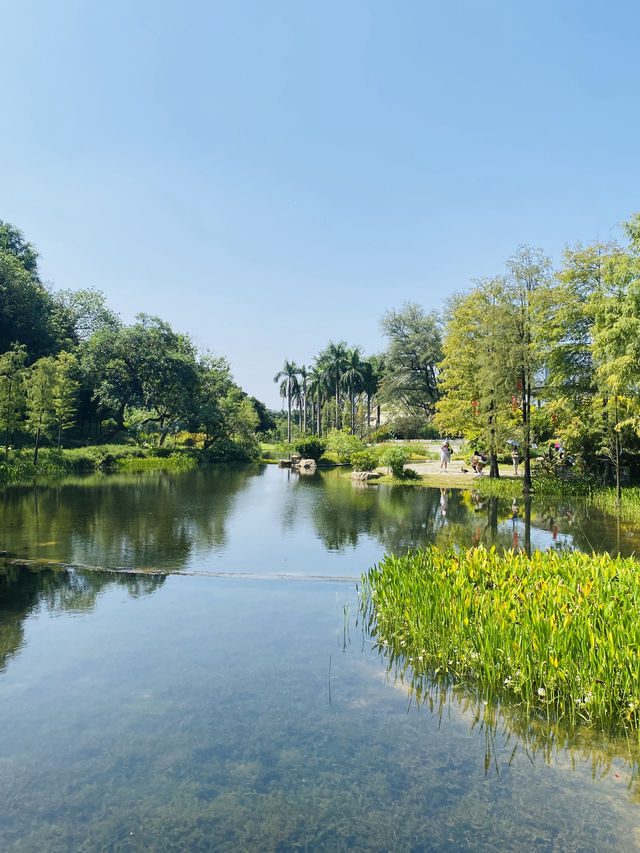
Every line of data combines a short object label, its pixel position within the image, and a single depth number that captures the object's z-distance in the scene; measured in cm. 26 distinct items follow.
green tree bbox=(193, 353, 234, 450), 5788
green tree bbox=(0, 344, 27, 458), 3612
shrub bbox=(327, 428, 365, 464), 5222
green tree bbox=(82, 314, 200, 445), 5422
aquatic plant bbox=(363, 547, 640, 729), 590
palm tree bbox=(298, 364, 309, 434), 8204
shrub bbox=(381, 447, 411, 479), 3547
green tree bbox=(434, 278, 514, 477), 2603
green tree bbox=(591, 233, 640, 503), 1684
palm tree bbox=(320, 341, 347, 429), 7581
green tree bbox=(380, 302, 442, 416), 7131
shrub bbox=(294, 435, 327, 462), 5356
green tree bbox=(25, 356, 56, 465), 3800
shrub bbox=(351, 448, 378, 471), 3884
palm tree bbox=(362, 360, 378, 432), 7612
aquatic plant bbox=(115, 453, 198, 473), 4681
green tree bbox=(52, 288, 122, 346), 6084
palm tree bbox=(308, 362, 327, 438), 7793
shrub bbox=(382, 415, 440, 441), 6750
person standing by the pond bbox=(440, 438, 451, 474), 3766
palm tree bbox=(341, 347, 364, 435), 7231
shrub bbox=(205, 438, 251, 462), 5672
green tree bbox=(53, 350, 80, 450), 4022
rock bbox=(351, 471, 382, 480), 3662
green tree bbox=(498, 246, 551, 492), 2552
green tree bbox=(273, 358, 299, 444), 8169
